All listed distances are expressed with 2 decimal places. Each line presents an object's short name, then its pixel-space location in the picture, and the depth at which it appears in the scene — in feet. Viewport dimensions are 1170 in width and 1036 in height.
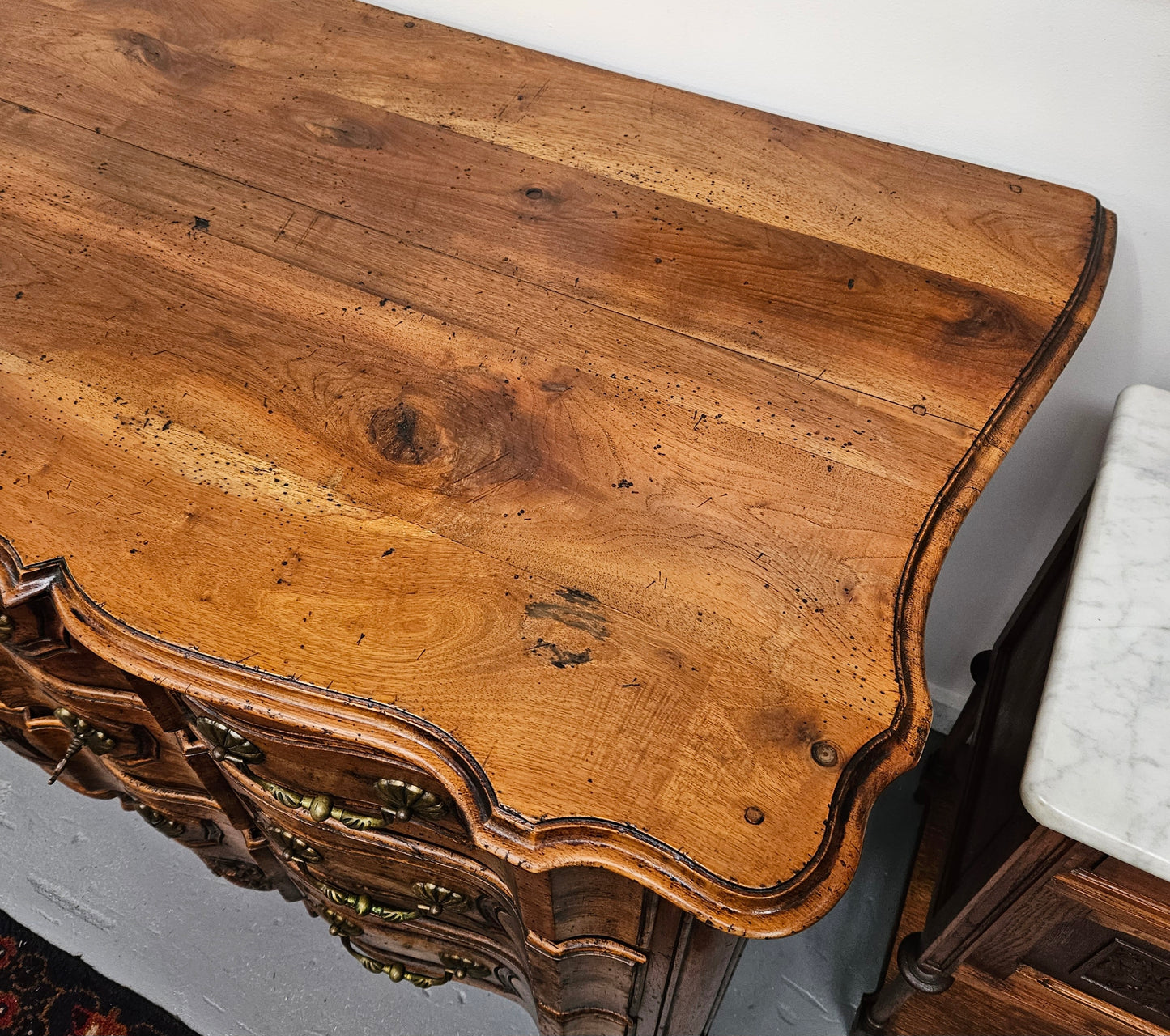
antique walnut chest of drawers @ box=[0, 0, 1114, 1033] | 1.71
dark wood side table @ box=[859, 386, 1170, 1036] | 2.13
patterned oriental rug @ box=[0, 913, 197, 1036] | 3.80
